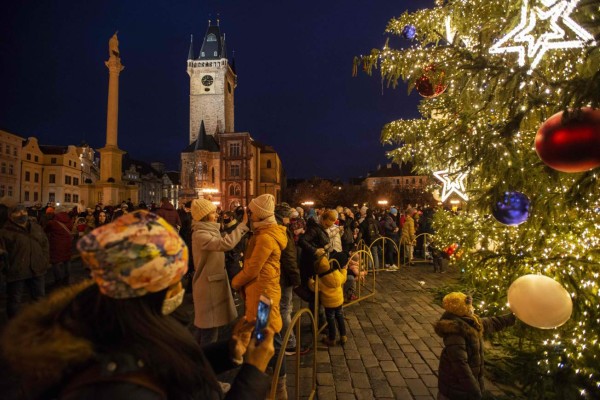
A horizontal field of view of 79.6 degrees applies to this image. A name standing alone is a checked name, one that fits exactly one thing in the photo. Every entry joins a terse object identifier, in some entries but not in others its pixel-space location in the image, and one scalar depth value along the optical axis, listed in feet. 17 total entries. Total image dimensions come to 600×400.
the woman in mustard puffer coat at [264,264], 13.98
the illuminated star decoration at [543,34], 9.90
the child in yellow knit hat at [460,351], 10.93
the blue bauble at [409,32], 21.42
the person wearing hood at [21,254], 21.06
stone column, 69.67
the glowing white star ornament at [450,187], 21.50
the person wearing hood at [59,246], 27.86
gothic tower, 233.35
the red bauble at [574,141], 8.04
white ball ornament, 10.85
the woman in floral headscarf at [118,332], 4.20
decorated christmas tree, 9.58
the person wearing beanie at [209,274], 14.85
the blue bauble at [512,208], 11.83
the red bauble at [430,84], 15.35
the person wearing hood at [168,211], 32.37
